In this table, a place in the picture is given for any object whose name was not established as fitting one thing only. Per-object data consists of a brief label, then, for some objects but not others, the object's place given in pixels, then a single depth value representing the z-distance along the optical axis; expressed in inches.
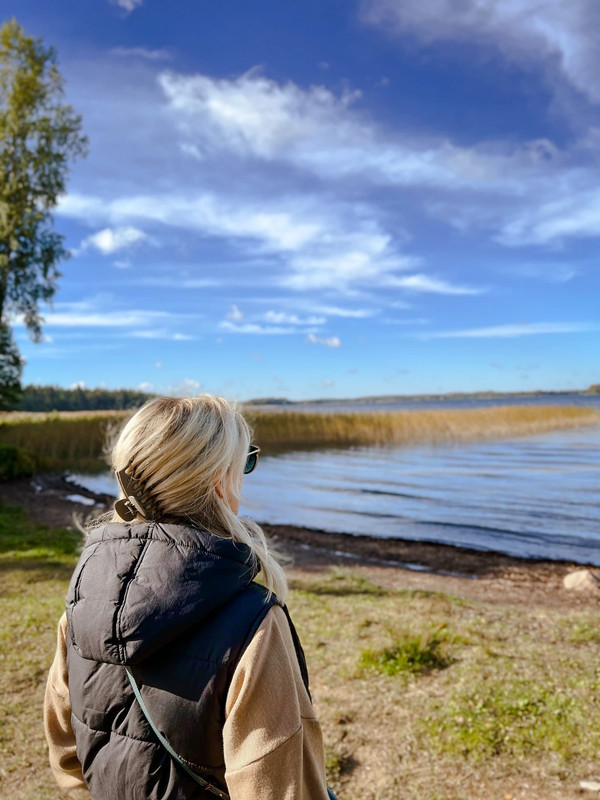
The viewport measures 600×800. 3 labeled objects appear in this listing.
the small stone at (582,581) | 313.3
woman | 48.6
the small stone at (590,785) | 123.5
